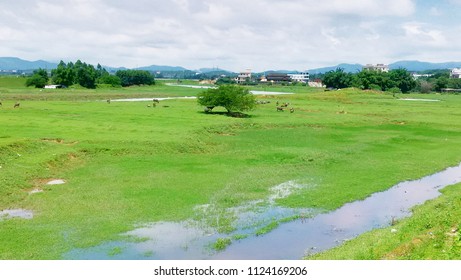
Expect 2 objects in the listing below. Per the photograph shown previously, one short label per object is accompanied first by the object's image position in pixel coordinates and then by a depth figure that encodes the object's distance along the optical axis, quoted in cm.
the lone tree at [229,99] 7019
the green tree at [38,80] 15488
